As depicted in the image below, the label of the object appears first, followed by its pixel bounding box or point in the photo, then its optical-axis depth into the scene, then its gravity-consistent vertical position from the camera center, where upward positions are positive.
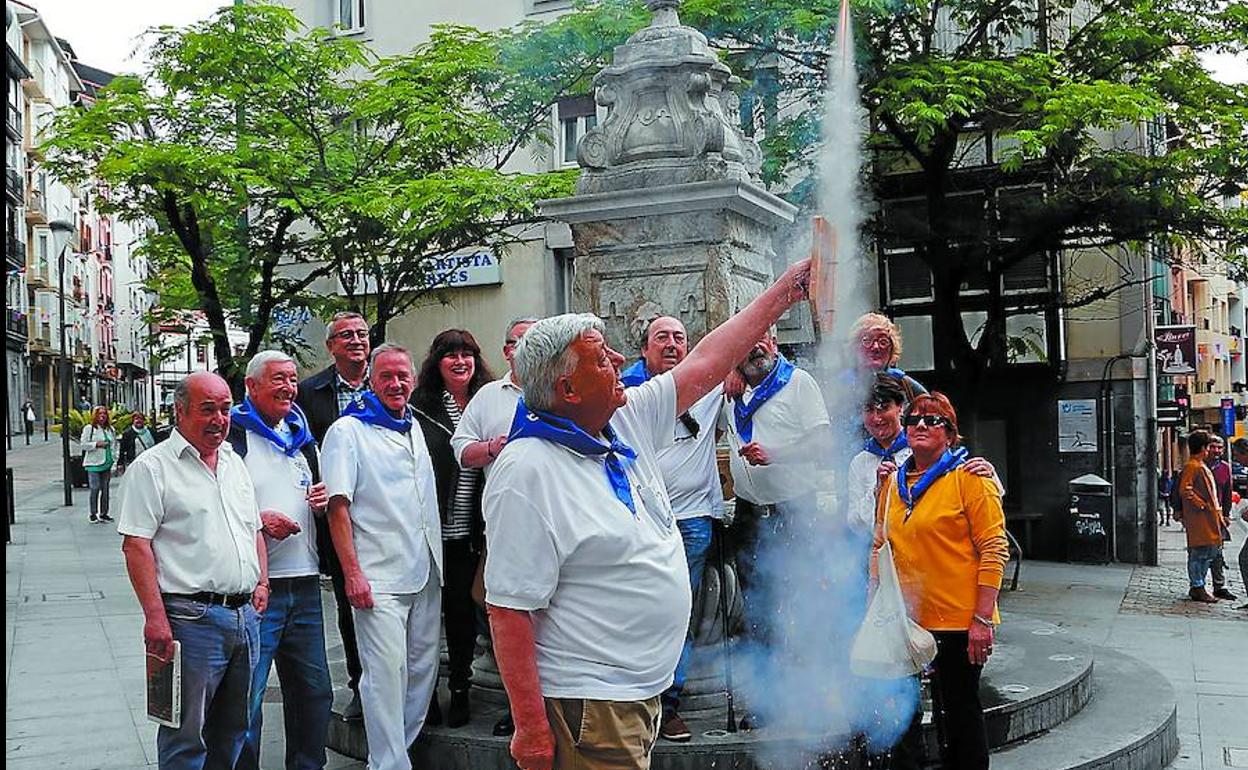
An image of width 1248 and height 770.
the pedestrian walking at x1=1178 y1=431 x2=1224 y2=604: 11.70 -1.26
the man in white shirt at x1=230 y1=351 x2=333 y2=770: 4.79 -0.58
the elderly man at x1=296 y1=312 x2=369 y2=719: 5.38 +0.08
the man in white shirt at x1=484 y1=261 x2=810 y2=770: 2.78 -0.41
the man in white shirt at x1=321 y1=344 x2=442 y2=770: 4.63 -0.51
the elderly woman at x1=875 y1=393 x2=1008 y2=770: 4.32 -0.60
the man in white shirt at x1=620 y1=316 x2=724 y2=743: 4.92 -0.31
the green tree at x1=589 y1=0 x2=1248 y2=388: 11.95 +2.90
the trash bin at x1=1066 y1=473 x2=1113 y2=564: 15.47 -1.73
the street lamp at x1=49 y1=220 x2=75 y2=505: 21.62 +1.79
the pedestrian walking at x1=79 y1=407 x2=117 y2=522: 17.89 -0.65
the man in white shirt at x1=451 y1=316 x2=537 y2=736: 4.93 -0.09
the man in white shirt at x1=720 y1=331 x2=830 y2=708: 5.04 -0.17
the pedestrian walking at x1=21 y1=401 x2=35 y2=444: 40.69 -0.04
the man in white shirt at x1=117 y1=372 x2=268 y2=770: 4.12 -0.54
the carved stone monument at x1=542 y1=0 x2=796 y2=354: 5.71 +0.94
